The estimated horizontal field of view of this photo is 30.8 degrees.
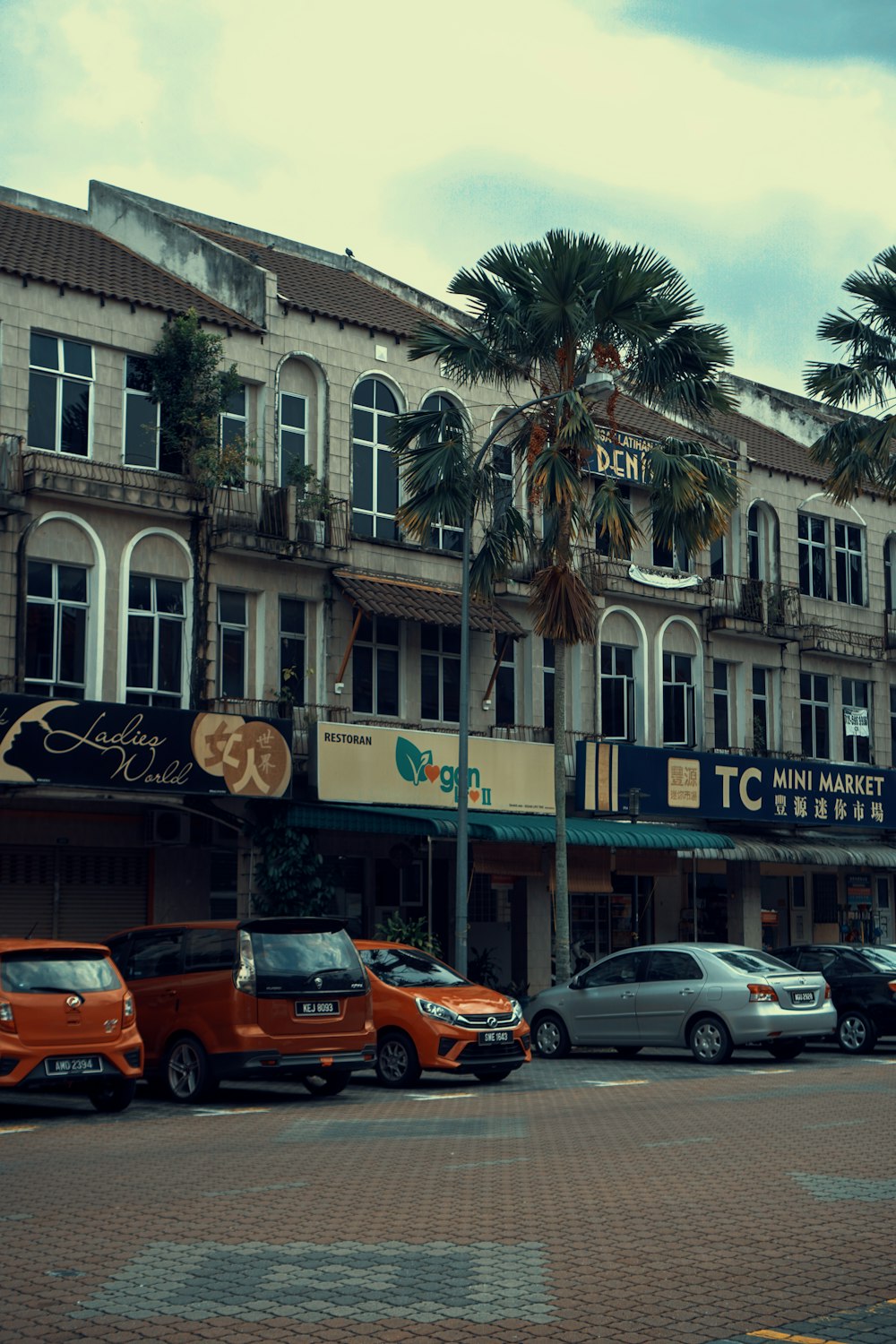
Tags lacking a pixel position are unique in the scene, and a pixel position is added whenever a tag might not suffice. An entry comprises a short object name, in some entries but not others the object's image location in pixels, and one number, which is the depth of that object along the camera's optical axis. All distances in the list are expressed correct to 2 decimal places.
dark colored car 23.11
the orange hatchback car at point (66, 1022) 14.35
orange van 15.72
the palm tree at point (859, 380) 32.81
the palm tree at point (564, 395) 26.16
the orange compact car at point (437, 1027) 17.81
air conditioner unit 26.72
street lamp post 24.58
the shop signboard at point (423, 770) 27.64
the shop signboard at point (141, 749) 23.56
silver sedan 20.56
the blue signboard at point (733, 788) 32.53
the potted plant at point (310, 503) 28.38
